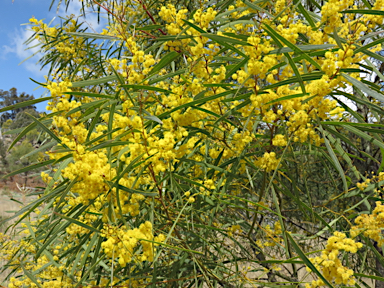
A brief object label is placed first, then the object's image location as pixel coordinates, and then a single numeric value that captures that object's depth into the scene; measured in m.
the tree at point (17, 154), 23.29
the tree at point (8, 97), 45.06
